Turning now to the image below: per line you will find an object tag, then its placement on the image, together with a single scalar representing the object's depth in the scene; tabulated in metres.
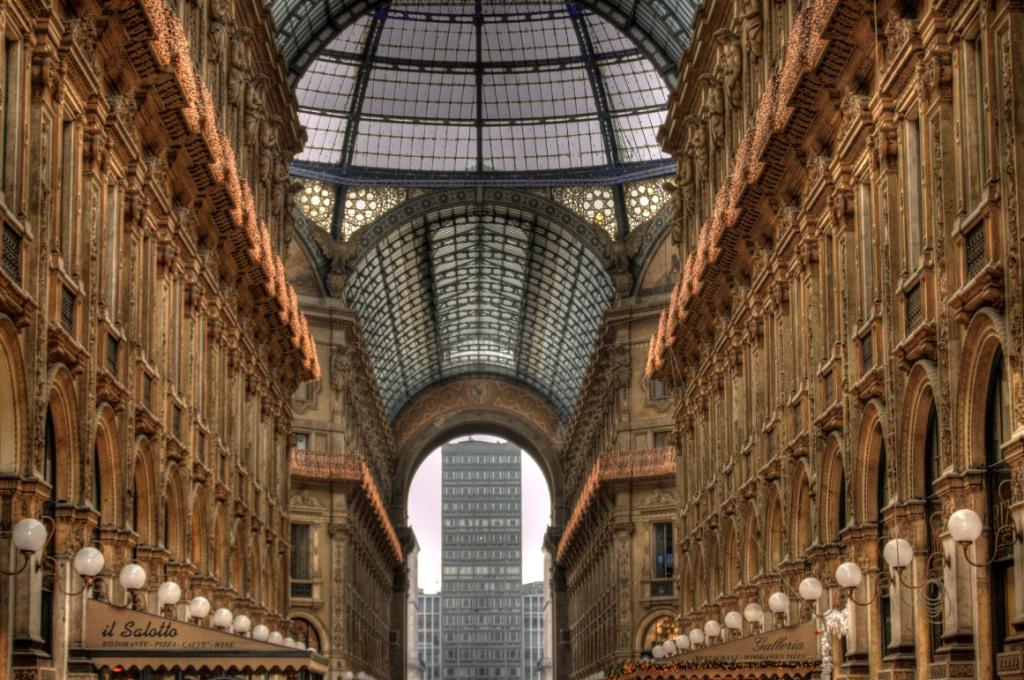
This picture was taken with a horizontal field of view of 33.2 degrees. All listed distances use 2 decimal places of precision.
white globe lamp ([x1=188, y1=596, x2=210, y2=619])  35.69
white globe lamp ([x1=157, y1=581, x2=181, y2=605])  32.44
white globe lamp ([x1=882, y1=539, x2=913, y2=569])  25.22
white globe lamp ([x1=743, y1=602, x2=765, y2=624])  42.25
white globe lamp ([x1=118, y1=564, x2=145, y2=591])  28.84
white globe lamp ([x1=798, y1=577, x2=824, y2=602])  31.39
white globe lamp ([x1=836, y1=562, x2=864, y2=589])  26.97
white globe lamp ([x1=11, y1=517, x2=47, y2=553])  22.47
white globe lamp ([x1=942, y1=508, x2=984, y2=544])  21.44
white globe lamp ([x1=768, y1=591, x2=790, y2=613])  36.41
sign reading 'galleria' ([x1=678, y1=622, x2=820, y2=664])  35.16
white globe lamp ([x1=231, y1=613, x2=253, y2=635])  42.88
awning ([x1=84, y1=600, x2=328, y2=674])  29.94
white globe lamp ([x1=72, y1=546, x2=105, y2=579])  25.70
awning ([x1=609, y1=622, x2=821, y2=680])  34.94
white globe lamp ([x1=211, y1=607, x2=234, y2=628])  38.53
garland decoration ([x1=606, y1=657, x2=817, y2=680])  35.16
